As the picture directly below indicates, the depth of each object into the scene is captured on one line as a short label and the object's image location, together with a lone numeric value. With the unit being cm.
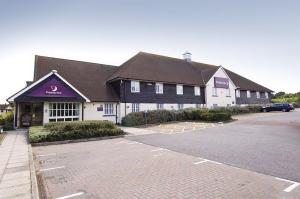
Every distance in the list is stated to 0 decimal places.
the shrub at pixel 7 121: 2083
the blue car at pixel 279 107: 3803
